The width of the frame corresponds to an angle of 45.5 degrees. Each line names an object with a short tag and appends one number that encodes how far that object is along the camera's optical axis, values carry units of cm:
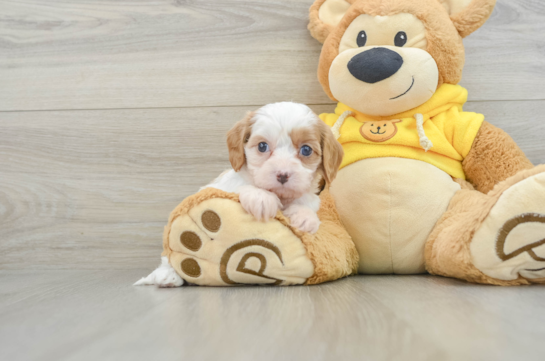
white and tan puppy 57
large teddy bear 56
